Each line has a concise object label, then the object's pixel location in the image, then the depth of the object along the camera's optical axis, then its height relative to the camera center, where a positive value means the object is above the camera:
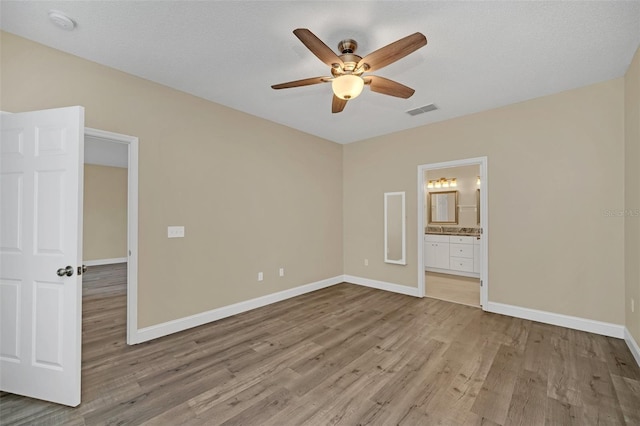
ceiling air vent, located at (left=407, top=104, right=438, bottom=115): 3.72 +1.56
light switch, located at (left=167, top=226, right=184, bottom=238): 3.19 -0.20
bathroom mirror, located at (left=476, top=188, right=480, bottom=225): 6.24 +0.30
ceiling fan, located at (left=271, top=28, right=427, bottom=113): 1.81 +1.20
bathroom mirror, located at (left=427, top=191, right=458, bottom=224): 6.59 +0.24
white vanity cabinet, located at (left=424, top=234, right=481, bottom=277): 5.73 -0.88
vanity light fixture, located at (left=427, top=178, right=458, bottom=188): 6.70 +0.87
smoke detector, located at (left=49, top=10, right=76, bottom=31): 2.02 +1.54
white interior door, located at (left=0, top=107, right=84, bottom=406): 1.96 -0.30
